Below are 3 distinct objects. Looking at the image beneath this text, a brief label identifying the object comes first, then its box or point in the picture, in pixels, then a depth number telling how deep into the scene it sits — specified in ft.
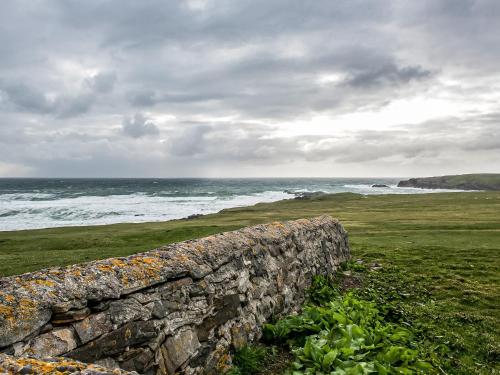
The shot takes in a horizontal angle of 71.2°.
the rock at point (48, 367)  11.02
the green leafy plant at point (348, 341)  20.39
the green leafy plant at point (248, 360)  21.81
